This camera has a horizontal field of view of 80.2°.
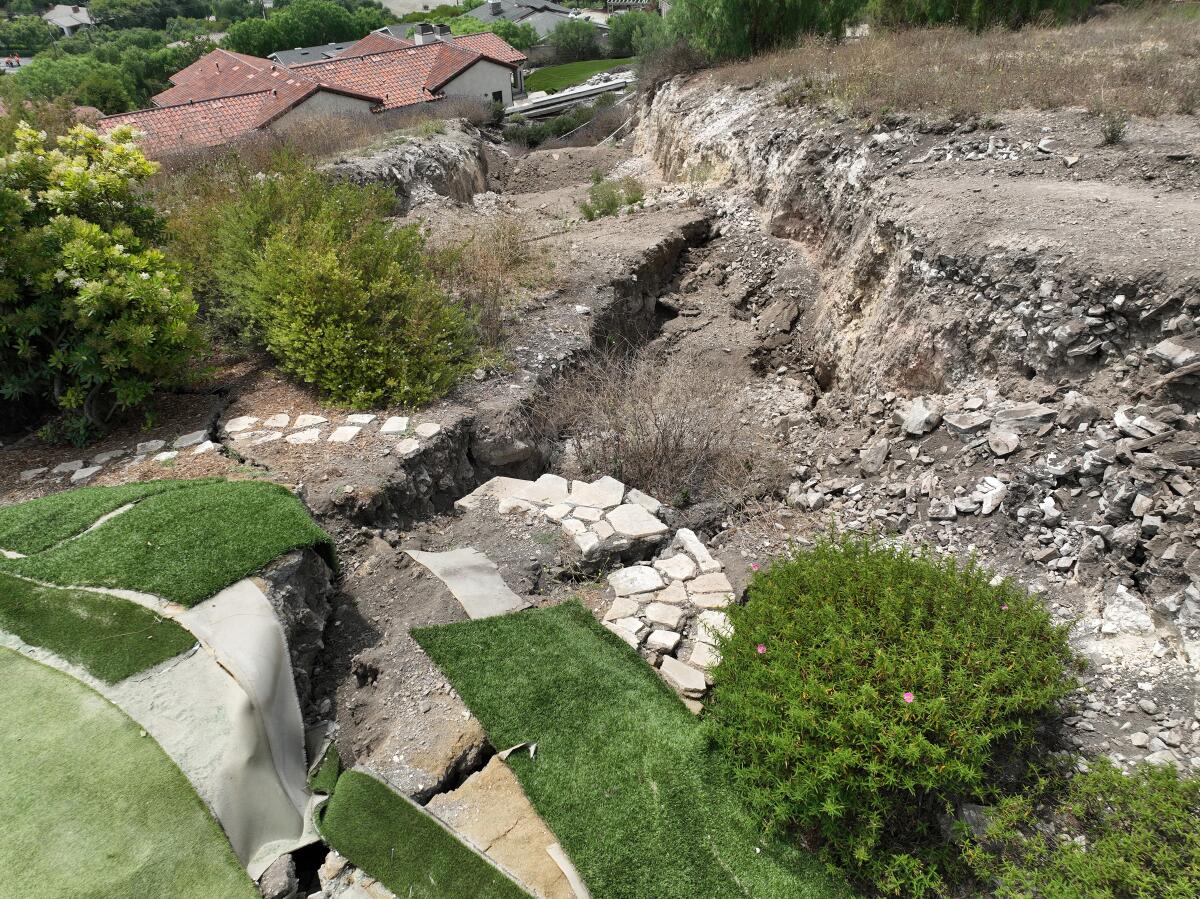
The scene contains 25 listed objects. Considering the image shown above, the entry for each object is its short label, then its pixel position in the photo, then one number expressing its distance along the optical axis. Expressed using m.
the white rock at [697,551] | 5.18
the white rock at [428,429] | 6.16
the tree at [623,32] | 45.62
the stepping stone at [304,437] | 5.96
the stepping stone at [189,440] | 5.84
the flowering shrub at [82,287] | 5.43
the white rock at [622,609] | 4.70
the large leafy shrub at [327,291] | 6.50
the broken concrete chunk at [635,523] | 5.43
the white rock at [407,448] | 5.86
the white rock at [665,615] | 4.62
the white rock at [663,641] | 4.42
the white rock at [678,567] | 5.07
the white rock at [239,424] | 6.12
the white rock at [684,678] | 4.12
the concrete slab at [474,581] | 4.62
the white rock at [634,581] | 4.93
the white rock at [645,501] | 5.78
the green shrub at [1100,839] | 2.81
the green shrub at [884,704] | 3.04
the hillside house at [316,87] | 18.61
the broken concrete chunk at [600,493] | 5.80
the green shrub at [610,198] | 13.10
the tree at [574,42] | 47.75
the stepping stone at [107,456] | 5.68
